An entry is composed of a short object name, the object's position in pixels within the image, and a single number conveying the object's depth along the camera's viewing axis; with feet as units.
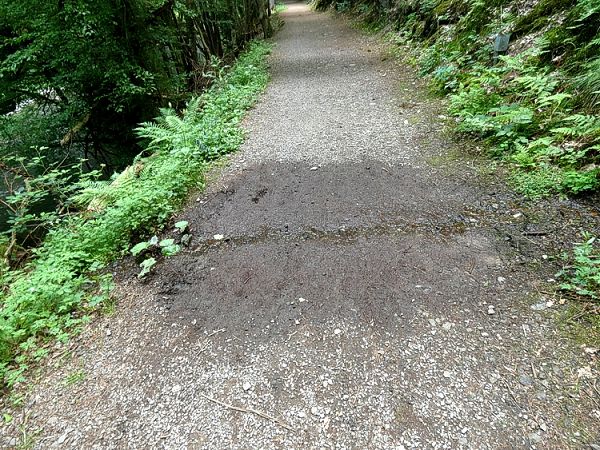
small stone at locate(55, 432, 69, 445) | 7.17
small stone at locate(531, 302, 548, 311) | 8.34
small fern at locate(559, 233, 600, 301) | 8.27
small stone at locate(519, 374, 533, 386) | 7.02
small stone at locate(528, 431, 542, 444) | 6.16
